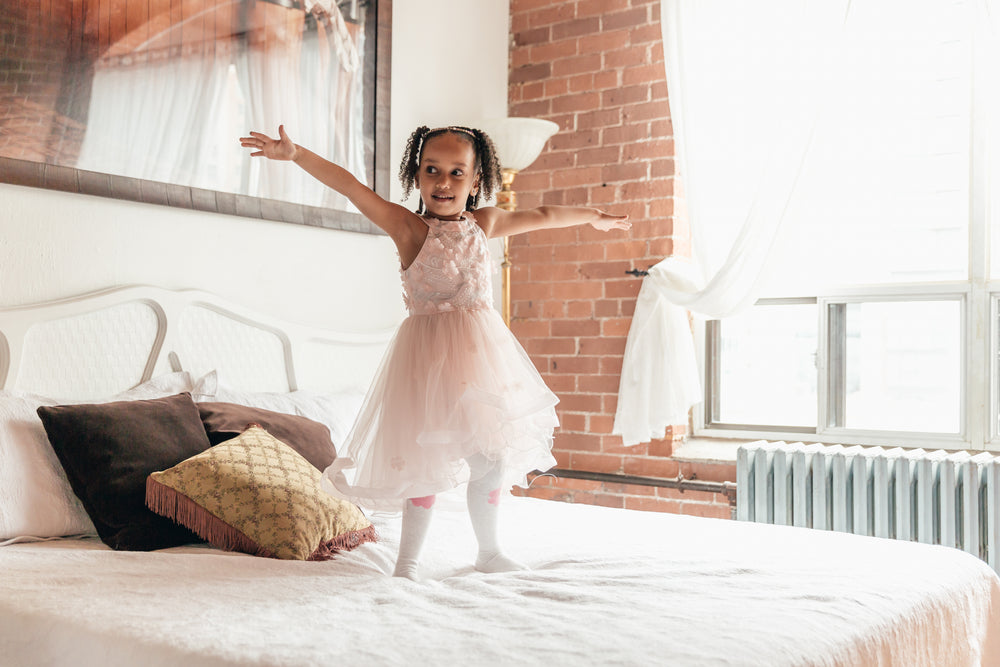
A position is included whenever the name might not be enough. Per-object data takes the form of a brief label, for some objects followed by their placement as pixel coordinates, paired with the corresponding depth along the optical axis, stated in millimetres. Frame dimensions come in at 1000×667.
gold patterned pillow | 1909
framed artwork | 2285
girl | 1790
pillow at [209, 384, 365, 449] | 2525
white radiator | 2676
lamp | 3297
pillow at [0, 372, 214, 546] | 1951
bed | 1308
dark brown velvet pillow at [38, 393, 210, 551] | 1944
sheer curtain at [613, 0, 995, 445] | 3053
